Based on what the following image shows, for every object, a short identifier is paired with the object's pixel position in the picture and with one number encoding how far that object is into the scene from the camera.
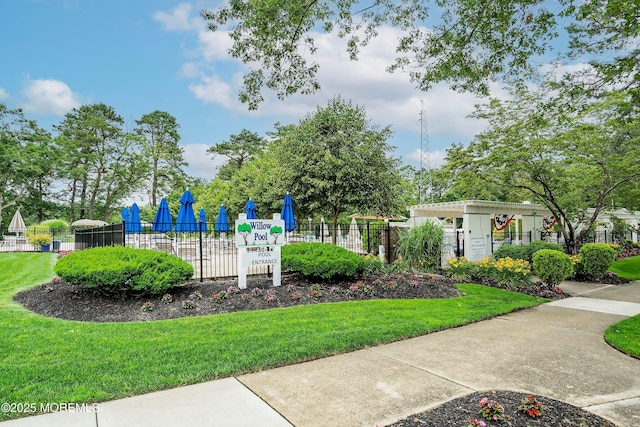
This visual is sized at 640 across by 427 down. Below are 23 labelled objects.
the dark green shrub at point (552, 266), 9.41
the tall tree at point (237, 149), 44.62
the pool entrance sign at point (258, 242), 8.02
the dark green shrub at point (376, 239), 13.88
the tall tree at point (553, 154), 12.16
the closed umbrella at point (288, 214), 10.98
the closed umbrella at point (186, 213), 10.72
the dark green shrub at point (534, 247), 12.87
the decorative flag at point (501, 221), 16.28
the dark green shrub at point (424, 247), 11.70
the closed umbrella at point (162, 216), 10.42
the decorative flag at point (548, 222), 18.30
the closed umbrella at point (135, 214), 11.66
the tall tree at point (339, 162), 14.21
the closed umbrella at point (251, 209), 12.62
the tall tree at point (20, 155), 28.41
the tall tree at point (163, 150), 40.11
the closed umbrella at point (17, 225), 24.89
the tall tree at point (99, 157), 35.00
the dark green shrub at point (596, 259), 11.33
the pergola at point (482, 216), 14.04
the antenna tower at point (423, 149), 40.81
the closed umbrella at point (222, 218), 12.31
